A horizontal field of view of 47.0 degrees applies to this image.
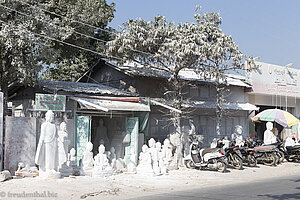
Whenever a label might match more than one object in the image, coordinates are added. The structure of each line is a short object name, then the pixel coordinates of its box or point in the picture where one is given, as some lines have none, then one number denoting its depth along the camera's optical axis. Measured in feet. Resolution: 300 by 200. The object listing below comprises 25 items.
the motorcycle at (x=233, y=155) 46.42
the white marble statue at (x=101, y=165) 36.83
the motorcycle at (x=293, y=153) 54.54
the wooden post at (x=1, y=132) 33.68
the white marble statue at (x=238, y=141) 49.52
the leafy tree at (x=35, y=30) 38.04
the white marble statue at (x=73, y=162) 37.35
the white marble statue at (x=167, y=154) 44.96
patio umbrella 59.62
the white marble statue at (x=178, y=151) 48.62
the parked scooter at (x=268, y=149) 50.07
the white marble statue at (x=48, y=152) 33.37
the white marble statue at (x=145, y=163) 39.94
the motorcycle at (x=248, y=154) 49.11
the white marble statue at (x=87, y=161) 37.41
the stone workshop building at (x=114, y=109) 36.55
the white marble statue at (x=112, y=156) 43.99
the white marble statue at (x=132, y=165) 41.16
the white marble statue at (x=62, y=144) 35.58
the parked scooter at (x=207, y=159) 43.93
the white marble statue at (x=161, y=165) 41.24
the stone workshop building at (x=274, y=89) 75.87
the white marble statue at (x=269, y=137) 55.76
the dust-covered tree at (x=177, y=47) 46.01
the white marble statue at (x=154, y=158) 40.52
